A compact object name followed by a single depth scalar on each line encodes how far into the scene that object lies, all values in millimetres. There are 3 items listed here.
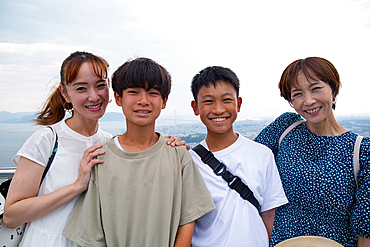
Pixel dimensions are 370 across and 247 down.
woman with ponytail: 1684
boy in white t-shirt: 1808
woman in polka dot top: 1883
